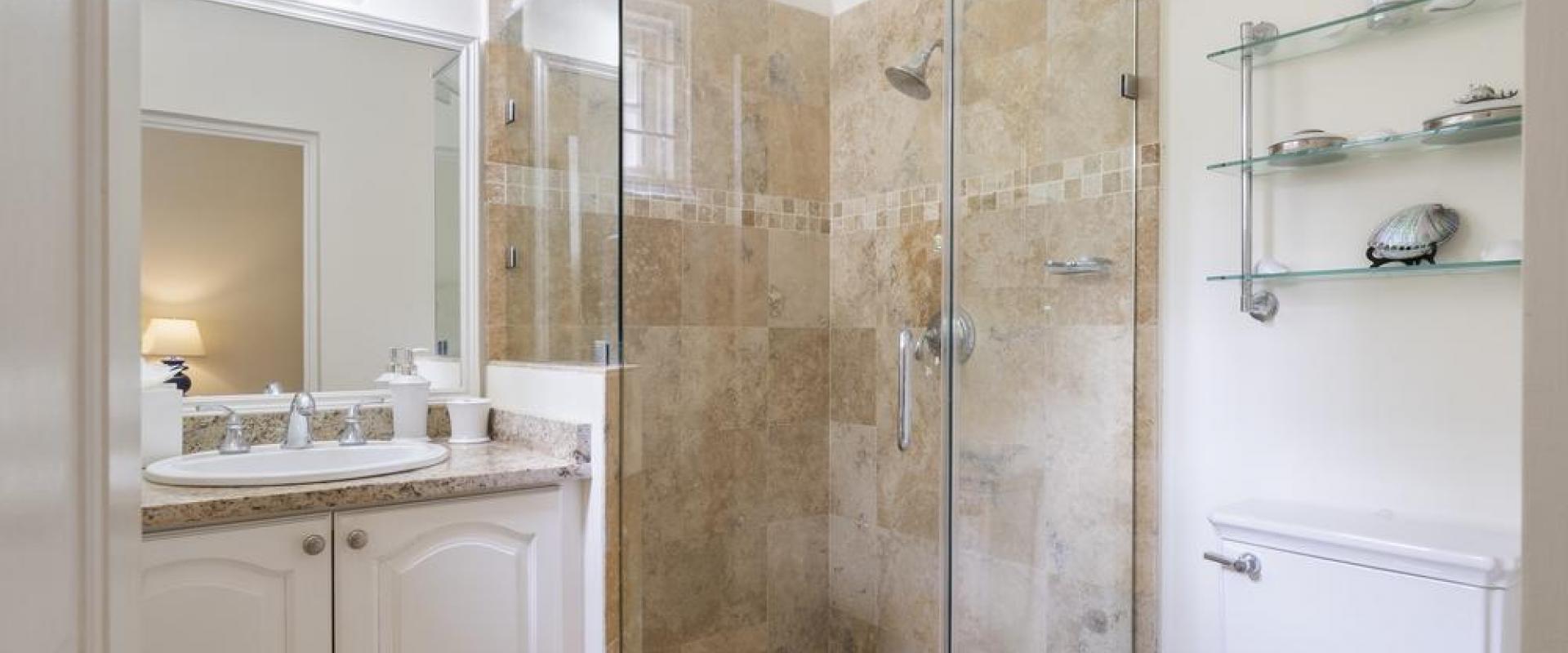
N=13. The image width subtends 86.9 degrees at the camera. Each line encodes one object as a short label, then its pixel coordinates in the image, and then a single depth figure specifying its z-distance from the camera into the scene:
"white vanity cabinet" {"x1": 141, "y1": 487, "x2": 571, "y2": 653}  1.50
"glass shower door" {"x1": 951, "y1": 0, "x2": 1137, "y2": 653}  1.79
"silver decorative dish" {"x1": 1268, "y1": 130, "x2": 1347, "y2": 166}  1.46
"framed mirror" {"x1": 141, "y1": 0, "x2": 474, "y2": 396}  1.97
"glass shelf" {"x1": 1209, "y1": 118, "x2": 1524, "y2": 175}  1.29
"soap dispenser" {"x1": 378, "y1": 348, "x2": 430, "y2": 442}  2.21
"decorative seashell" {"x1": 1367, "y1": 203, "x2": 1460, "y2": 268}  1.35
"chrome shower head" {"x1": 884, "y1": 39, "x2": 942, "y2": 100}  2.16
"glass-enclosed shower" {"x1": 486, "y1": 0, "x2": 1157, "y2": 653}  1.78
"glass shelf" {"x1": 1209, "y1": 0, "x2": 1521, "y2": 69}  1.38
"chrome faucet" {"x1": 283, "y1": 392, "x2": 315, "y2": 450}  2.02
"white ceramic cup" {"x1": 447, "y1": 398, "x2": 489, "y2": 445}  2.19
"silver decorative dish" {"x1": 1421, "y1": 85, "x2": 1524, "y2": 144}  1.26
